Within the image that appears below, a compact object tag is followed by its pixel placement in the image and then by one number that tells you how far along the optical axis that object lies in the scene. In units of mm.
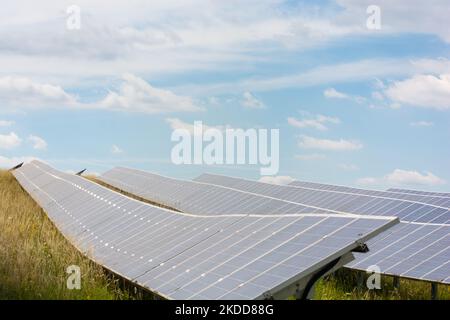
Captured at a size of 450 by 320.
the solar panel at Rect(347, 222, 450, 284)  12750
